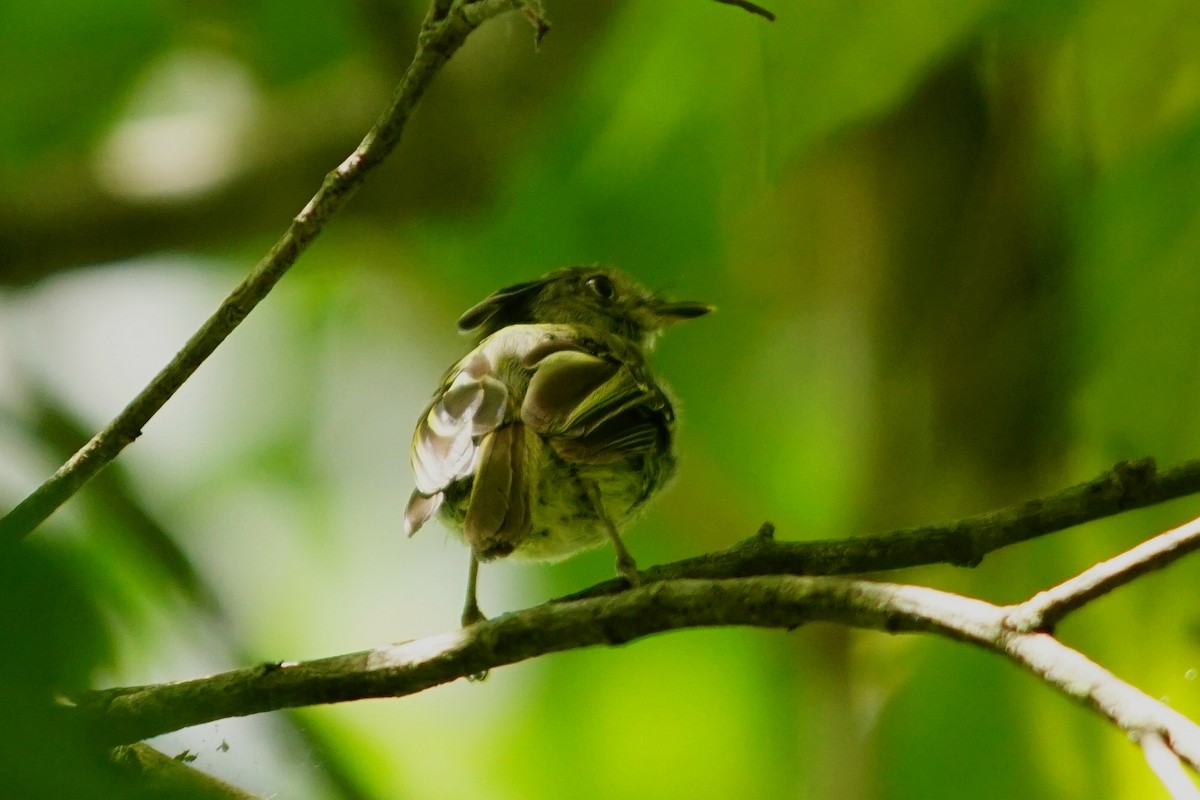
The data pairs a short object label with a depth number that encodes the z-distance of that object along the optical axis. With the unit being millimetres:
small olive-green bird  5562
